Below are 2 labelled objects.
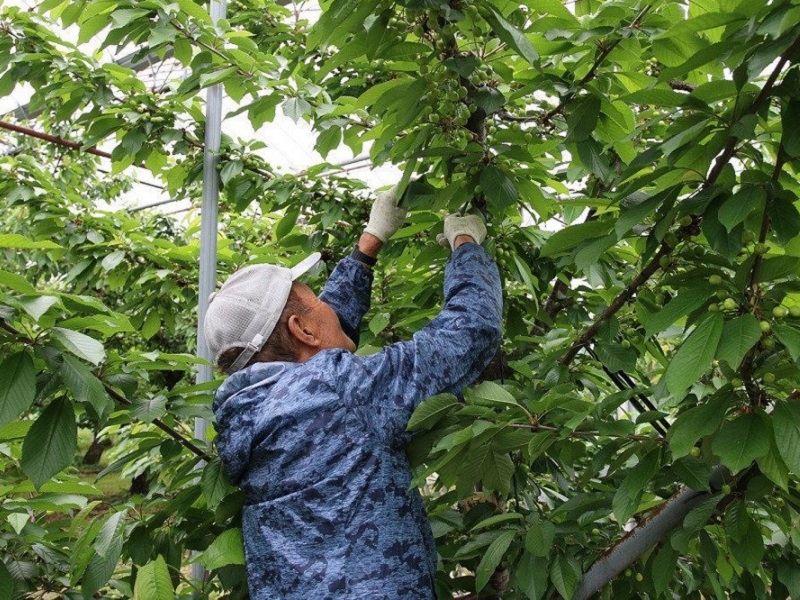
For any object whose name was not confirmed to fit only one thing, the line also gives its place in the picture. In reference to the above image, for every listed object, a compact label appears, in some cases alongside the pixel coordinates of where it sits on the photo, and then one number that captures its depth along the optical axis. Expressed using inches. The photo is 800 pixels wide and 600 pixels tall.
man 61.6
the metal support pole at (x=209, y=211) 101.8
